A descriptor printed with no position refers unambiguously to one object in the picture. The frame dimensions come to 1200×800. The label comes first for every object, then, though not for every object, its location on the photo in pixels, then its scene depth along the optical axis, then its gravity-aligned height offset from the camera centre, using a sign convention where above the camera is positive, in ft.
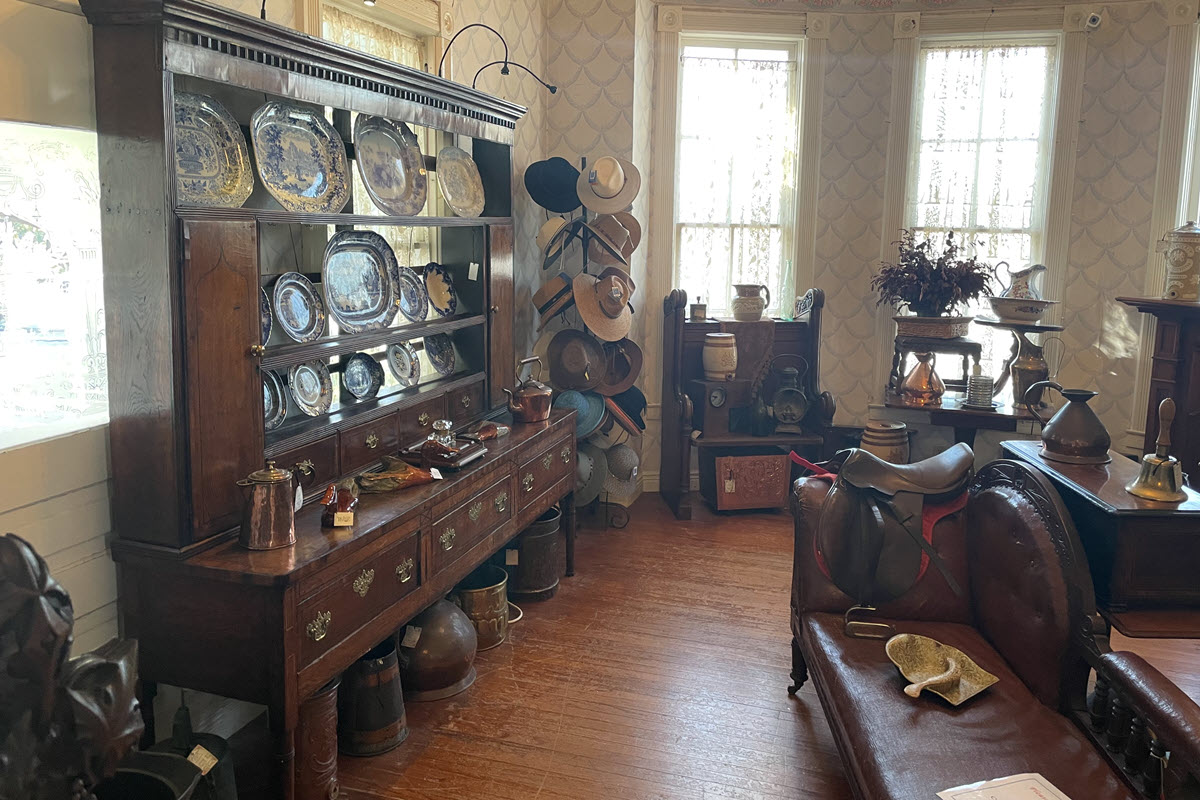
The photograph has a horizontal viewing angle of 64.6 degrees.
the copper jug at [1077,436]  10.01 -1.60
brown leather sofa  7.23 -3.57
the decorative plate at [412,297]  12.44 -0.40
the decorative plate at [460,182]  13.17 +1.21
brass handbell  8.68 -1.78
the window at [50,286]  7.54 -0.24
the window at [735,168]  19.93 +2.27
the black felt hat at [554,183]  16.97 +1.54
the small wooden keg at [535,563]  14.30 -4.41
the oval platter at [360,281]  10.89 -0.19
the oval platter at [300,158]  9.47 +1.09
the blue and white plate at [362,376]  11.60 -1.37
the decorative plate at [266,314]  9.56 -0.52
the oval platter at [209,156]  8.47 +0.96
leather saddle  10.05 -2.64
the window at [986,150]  19.19 +2.69
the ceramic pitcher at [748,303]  19.48 -0.56
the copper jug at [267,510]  8.32 -2.17
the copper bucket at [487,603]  12.50 -4.40
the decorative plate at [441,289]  13.39 -0.32
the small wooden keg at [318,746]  8.95 -4.57
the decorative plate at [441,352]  13.43 -1.21
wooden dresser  7.72 -1.29
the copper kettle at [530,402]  14.06 -1.96
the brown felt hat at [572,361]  17.21 -1.63
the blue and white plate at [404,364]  12.53 -1.30
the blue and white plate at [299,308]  10.11 -0.49
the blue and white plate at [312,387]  10.60 -1.40
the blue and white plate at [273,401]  9.99 -1.47
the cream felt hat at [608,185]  16.66 +1.52
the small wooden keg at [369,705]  10.04 -4.67
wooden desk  8.44 -2.50
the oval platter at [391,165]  11.22 +1.23
